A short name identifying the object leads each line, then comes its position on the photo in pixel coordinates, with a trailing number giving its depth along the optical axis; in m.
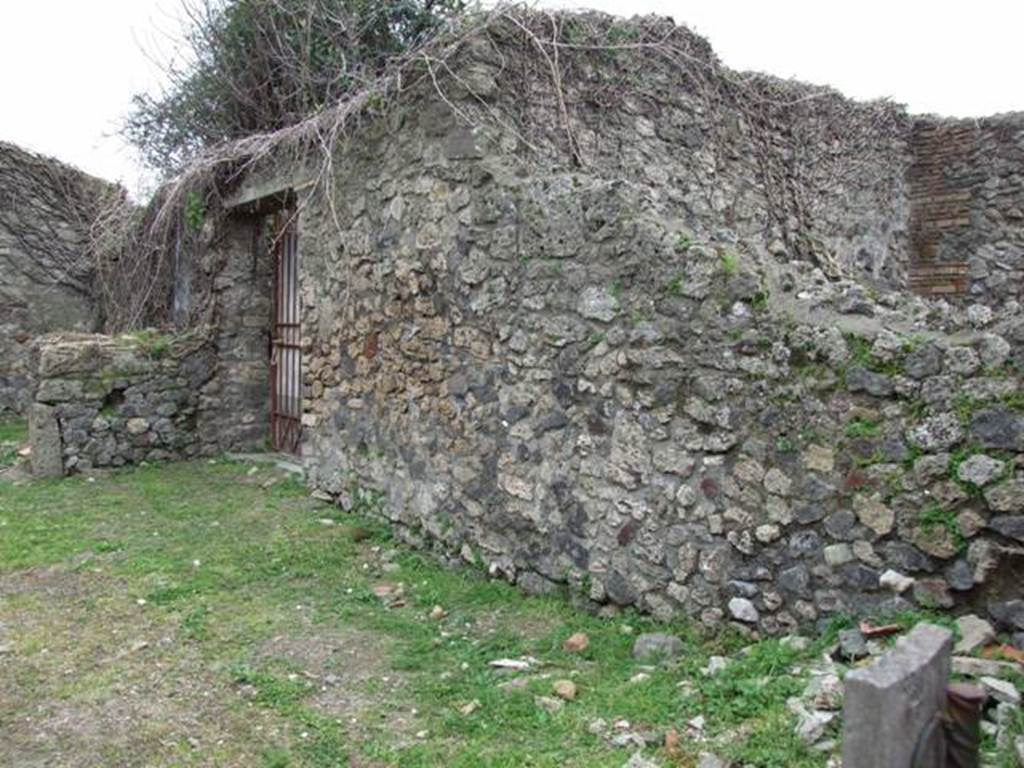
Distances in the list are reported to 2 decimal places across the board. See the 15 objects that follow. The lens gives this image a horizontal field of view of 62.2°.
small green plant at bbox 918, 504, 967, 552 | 2.91
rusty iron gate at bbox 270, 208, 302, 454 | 8.03
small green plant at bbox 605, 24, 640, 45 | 5.54
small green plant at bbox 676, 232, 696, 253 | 3.77
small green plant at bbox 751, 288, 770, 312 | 3.54
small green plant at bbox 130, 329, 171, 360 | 8.08
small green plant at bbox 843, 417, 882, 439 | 3.16
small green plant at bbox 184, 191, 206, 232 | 8.05
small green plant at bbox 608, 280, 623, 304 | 4.02
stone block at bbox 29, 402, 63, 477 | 7.60
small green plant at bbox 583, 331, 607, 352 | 4.10
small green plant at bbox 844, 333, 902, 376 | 3.14
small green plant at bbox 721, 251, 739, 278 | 3.61
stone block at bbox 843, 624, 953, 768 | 1.67
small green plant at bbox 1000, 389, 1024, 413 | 2.81
